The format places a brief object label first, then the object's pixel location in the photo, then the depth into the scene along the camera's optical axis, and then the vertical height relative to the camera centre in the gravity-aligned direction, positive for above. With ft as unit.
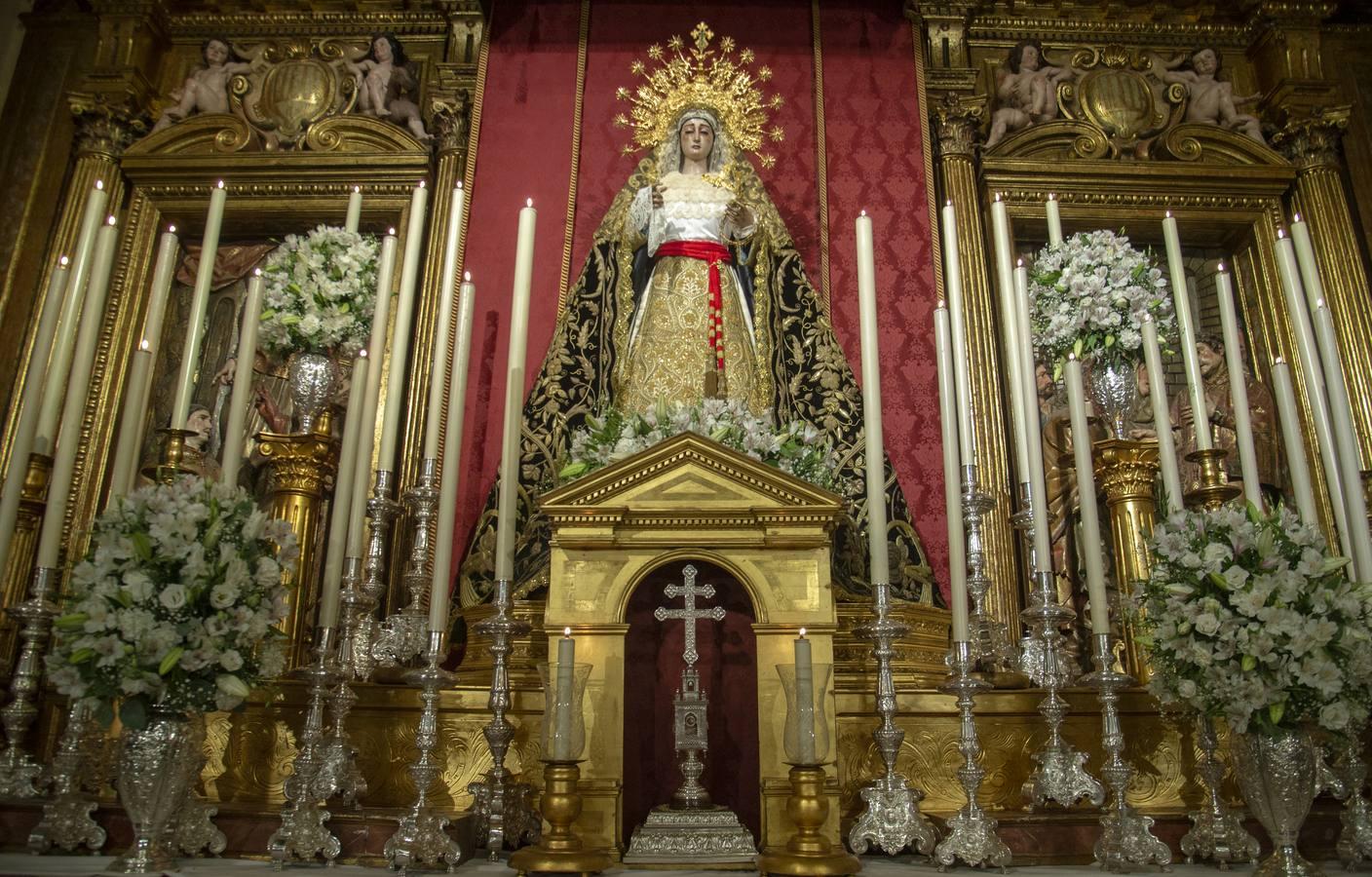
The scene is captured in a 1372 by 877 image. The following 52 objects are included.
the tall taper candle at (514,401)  10.32 +3.76
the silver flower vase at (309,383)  14.44 +5.15
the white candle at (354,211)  14.70 +7.47
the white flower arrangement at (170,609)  8.60 +1.40
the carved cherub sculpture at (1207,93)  19.13 +11.93
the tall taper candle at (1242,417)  10.58 +3.57
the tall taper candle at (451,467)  10.24 +3.08
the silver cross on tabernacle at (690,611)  10.04 +1.61
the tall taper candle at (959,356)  11.26 +4.47
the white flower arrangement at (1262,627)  8.66 +1.32
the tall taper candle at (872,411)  10.26 +3.55
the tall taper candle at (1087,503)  10.09 +2.68
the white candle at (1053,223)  14.17 +7.10
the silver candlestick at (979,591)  10.63 +1.90
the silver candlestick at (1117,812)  9.16 -0.13
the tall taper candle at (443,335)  11.39 +4.81
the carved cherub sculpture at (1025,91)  19.04 +11.89
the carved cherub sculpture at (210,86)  19.15 +11.92
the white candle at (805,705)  8.68 +0.69
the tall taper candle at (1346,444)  10.21 +3.36
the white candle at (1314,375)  11.14 +4.38
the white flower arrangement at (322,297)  14.66 +6.41
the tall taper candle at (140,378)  10.68 +4.01
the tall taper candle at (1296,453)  10.41 +3.17
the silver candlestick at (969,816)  9.20 -0.17
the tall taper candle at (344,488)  10.80 +2.97
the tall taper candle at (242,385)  10.83 +3.93
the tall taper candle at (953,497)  10.21 +2.81
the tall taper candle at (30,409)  10.61 +3.61
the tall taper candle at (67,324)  11.24 +4.99
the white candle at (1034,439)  10.62 +3.37
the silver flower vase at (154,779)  8.55 +0.09
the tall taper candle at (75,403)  10.25 +3.63
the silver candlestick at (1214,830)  9.52 -0.28
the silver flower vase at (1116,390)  13.88 +4.93
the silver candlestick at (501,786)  9.78 +0.06
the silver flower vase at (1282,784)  8.68 +0.10
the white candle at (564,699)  8.69 +0.73
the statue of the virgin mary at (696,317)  14.43 +6.37
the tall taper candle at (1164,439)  10.79 +3.39
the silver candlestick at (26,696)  10.14 +0.86
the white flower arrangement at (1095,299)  13.92 +6.16
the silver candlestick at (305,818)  9.23 -0.22
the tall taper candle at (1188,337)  11.28 +4.85
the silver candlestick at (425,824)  9.01 -0.26
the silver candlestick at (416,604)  11.02 +1.93
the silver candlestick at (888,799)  9.58 -0.04
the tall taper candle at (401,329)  10.98 +5.05
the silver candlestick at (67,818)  9.55 -0.23
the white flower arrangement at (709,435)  12.07 +3.82
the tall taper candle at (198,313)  11.10 +5.01
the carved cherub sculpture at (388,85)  19.17 +11.96
